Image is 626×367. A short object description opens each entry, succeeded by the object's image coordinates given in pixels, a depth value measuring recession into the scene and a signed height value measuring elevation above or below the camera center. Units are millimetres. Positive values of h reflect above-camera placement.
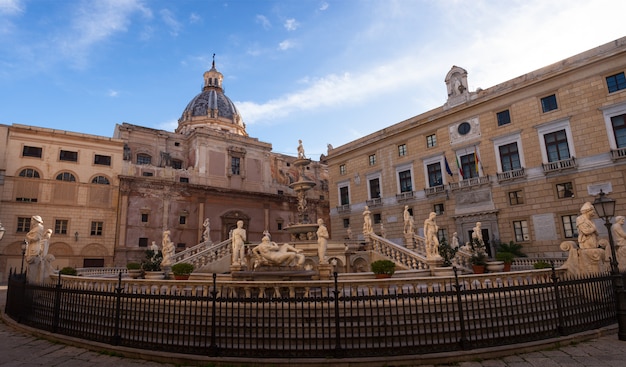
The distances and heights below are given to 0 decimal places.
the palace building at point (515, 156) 20016 +5561
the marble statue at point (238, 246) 15241 +133
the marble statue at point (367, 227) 19609 +897
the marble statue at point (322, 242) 12828 +117
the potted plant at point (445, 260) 14391 -948
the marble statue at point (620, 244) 10555 -361
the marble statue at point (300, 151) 24403 +6602
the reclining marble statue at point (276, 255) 10656 -244
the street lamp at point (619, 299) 7344 -1393
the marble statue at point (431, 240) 15116 +29
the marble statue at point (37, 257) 13062 +36
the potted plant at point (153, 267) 17328 -734
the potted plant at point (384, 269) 12414 -920
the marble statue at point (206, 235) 25255 +1116
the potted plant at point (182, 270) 14875 -797
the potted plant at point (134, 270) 17859 -848
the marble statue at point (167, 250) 19012 +104
